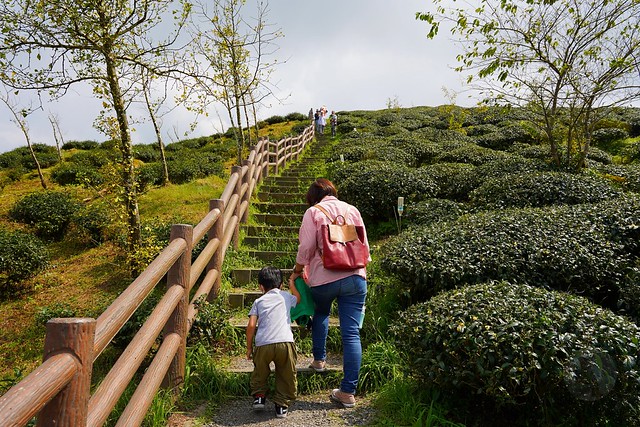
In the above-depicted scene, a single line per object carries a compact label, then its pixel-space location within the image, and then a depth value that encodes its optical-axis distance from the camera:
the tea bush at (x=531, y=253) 5.11
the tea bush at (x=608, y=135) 17.69
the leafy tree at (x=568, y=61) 8.34
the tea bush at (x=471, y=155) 12.42
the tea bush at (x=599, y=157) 13.19
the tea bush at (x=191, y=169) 16.39
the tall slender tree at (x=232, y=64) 13.09
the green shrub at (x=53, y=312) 5.77
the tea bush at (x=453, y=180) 9.63
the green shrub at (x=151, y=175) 16.05
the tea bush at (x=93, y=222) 10.88
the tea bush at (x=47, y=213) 11.32
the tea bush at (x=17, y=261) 8.56
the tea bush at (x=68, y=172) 18.12
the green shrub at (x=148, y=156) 25.33
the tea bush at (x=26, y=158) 23.08
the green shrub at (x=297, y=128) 29.00
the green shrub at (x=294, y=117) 39.06
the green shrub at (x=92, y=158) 20.33
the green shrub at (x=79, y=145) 30.20
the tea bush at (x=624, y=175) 8.64
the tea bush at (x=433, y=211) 7.99
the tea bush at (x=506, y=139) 17.05
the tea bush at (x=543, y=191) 7.53
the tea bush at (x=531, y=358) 3.17
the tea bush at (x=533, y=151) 11.57
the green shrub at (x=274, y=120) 38.67
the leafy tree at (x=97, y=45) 6.59
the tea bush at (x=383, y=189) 9.20
